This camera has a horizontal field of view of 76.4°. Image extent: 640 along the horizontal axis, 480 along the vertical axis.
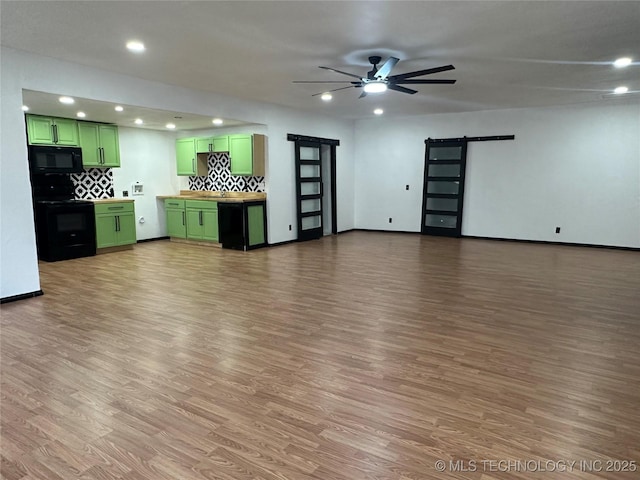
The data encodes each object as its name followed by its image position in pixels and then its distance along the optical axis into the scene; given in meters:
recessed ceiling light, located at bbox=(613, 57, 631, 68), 4.51
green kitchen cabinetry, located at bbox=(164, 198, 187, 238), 8.23
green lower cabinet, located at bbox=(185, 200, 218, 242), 7.75
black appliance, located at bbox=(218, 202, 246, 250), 7.32
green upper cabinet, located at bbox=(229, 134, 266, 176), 7.48
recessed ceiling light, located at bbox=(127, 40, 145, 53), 3.93
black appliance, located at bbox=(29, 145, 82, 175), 6.16
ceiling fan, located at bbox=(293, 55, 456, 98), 4.19
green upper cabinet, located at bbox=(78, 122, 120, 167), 6.79
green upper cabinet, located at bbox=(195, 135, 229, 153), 7.80
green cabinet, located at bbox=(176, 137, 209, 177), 8.29
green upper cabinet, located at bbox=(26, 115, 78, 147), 6.12
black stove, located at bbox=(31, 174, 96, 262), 6.32
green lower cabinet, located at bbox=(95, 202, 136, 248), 6.96
